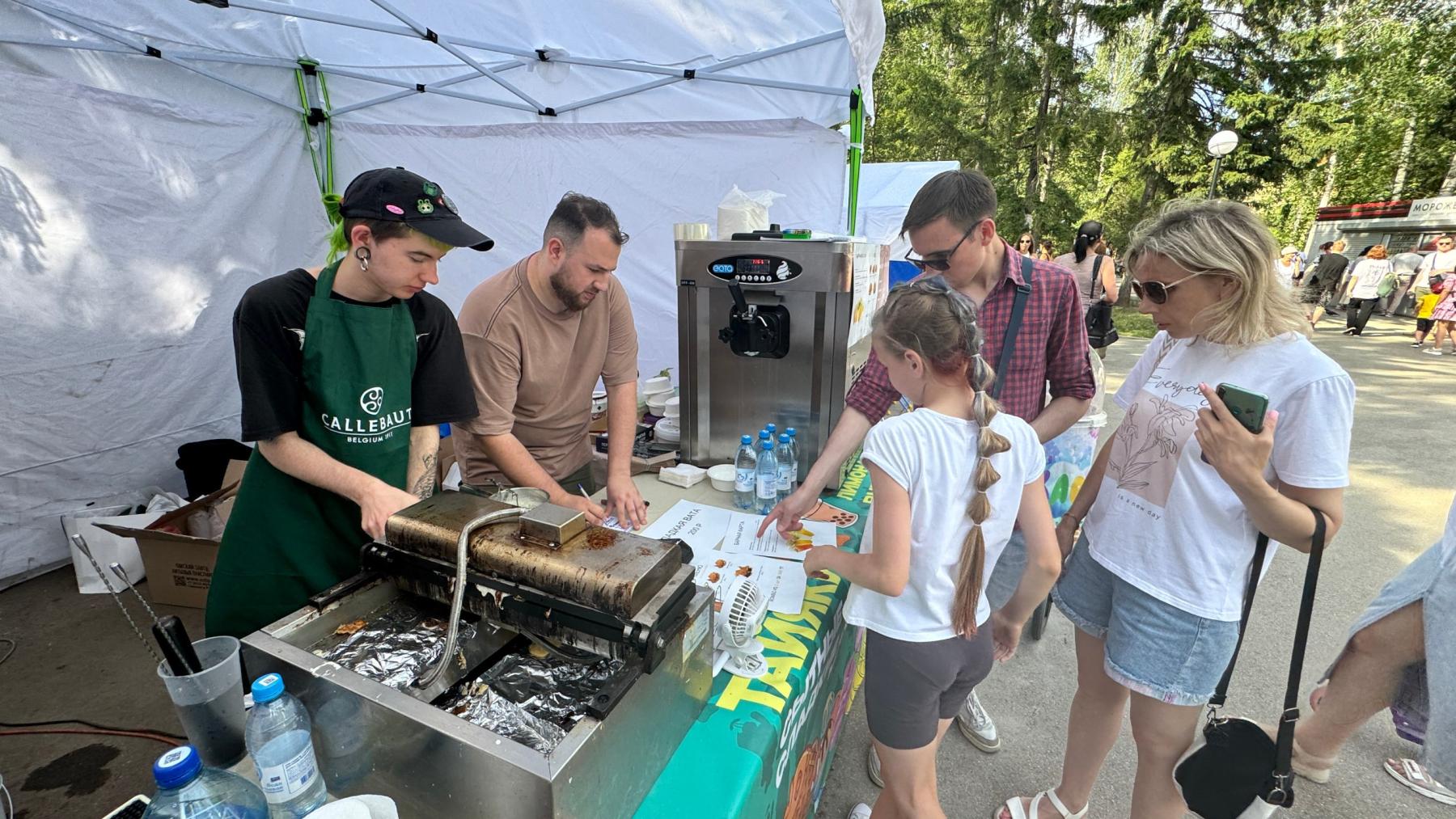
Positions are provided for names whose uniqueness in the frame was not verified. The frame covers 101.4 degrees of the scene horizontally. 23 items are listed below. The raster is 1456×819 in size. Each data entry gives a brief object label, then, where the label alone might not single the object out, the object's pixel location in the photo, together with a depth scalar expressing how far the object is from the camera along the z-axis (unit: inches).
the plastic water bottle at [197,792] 27.4
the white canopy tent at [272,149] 127.6
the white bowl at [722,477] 86.2
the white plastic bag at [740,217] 97.0
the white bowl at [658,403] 112.8
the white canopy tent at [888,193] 318.0
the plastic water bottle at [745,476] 80.7
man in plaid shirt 67.2
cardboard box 122.0
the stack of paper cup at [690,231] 86.8
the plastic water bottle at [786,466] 81.6
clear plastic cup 40.3
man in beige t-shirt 73.9
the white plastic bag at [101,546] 132.7
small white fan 51.4
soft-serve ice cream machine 80.0
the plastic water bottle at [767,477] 78.3
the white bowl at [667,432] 102.9
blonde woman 48.8
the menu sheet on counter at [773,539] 69.6
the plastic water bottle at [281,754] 32.7
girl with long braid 48.0
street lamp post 390.9
